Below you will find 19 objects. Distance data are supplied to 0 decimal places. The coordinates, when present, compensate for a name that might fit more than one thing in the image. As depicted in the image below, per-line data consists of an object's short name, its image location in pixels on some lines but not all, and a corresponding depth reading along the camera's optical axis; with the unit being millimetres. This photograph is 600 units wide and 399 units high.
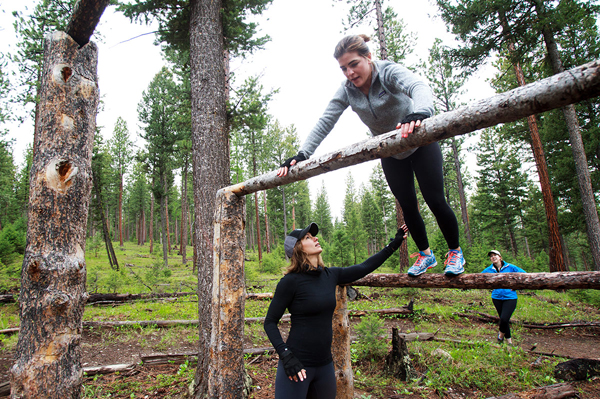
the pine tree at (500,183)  28453
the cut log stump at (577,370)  4984
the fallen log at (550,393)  3966
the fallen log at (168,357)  5746
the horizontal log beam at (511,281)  2719
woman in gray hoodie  2512
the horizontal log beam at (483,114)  1330
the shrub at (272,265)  21016
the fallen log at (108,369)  5133
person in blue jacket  6156
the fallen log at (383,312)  9688
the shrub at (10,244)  14453
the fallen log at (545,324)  8250
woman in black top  2367
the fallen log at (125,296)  10784
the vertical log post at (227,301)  3010
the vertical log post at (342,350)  3770
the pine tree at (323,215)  44659
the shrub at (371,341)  5938
